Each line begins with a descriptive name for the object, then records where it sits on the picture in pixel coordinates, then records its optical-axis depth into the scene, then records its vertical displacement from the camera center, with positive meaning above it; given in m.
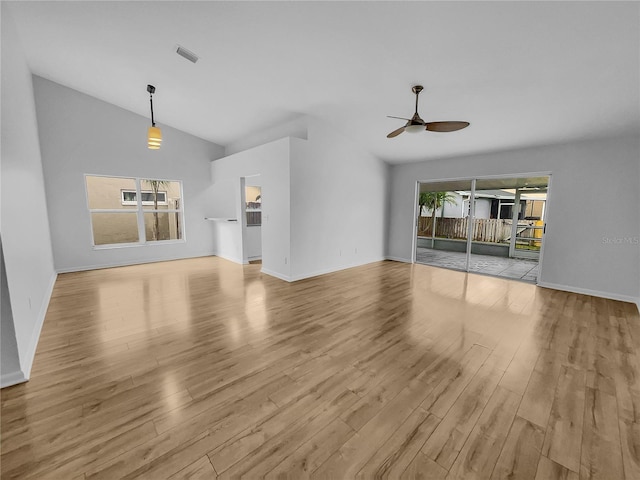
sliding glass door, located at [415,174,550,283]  6.07 -0.39
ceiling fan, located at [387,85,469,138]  3.06 +1.03
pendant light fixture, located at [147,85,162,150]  3.55 +0.96
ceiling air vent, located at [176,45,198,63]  3.14 +1.89
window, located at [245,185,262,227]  6.57 +0.10
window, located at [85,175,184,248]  5.66 -0.07
